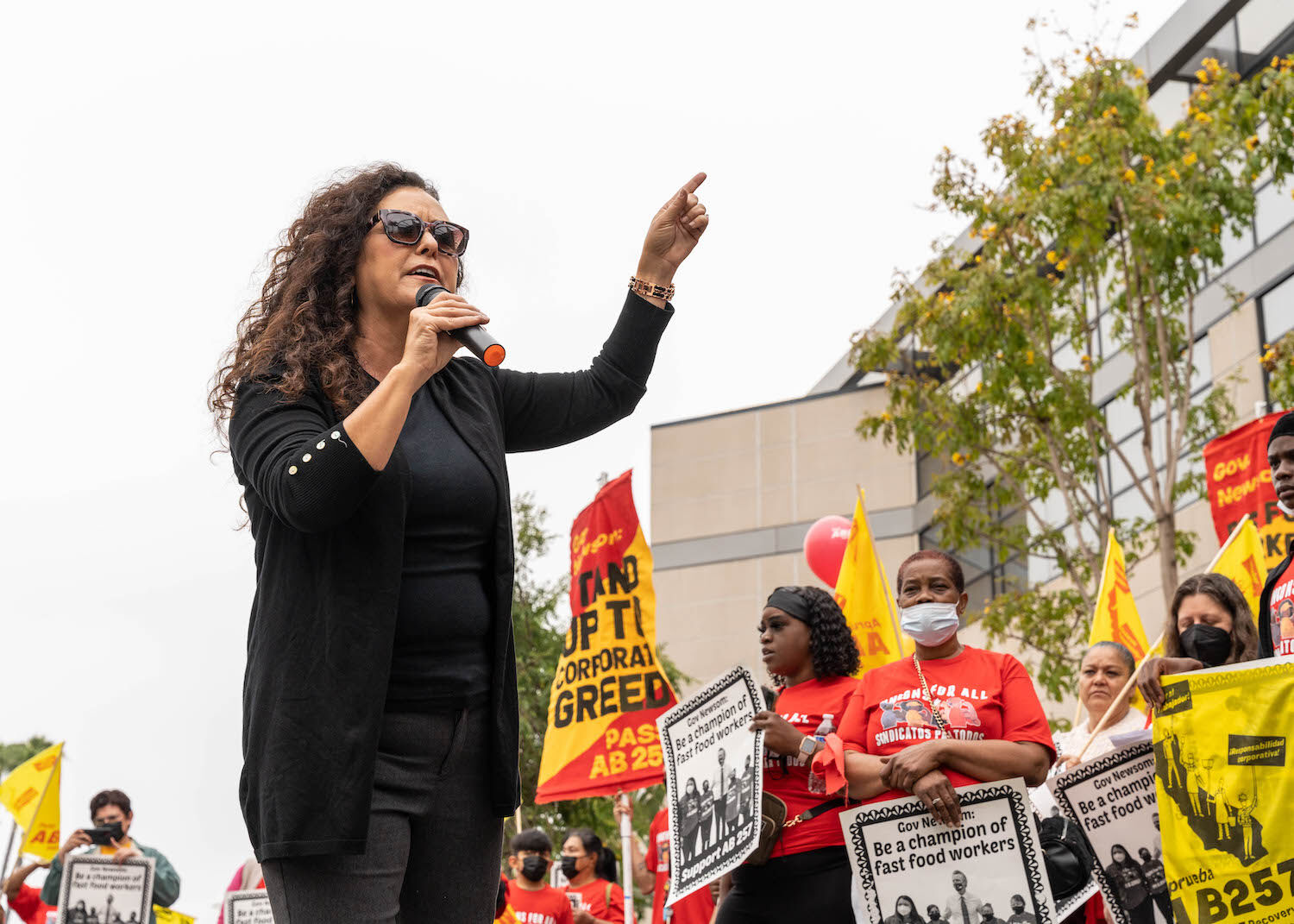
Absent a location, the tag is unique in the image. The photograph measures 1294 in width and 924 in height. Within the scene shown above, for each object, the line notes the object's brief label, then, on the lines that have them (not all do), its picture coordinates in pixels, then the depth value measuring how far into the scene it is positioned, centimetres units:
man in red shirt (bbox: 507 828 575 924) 901
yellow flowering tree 1338
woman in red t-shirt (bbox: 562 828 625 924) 1024
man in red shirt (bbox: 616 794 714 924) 795
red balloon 1221
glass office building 3447
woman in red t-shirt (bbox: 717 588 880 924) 506
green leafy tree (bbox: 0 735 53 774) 4000
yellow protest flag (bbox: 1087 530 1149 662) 875
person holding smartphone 938
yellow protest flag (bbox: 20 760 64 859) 1225
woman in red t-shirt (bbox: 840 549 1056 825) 470
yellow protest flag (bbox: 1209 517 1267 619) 748
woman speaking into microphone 214
